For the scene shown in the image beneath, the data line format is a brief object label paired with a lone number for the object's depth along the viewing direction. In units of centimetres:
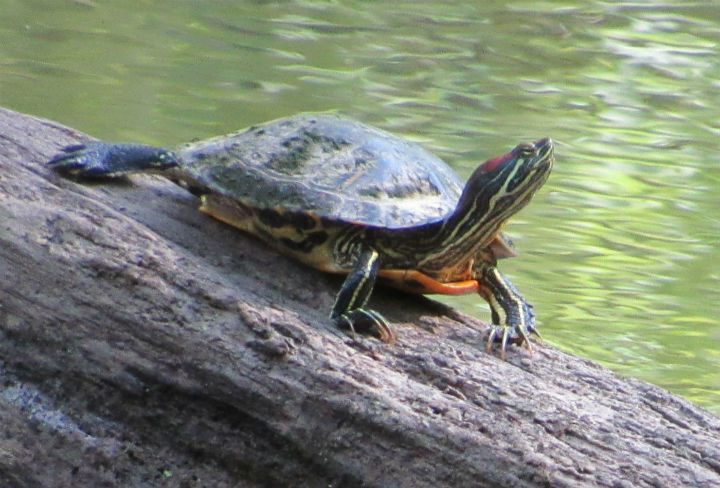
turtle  645
